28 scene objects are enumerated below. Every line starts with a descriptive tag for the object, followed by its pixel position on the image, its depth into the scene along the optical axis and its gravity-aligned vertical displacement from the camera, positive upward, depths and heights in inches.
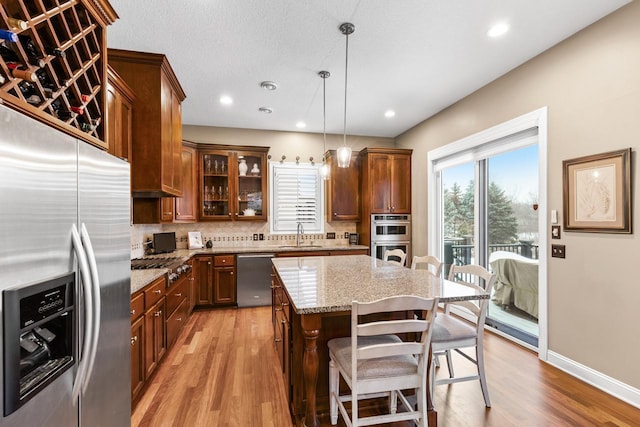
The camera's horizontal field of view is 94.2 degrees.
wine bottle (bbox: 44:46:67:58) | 44.4 +24.8
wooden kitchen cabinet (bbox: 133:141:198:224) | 131.9 +5.7
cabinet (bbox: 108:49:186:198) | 103.3 +35.4
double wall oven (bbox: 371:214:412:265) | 193.2 -12.2
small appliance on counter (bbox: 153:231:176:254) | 161.0 -14.9
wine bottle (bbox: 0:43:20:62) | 37.6 +21.1
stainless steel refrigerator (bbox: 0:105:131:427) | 30.8 -7.5
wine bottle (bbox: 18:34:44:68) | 40.9 +23.1
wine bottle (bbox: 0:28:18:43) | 32.0 +19.7
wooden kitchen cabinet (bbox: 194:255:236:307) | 172.4 -37.7
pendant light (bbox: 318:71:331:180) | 123.8 +58.7
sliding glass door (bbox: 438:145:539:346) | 126.2 -5.3
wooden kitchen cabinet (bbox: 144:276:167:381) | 90.9 -36.3
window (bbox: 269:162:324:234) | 206.8 +12.6
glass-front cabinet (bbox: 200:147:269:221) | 188.9 +20.5
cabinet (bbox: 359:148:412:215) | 194.1 +22.7
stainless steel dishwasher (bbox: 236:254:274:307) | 175.6 -37.8
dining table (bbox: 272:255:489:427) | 65.1 -19.5
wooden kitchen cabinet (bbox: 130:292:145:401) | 80.6 -36.6
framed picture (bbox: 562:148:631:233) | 86.5 +6.5
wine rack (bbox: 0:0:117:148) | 36.9 +23.4
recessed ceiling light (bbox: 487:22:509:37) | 93.7 +59.4
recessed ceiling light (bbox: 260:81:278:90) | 133.1 +59.1
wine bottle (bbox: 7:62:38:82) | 36.5 +17.9
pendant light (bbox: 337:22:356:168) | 93.3 +56.5
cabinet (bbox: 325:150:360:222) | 203.6 +15.0
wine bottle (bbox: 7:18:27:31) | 35.6 +23.3
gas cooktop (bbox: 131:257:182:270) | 117.0 -20.1
